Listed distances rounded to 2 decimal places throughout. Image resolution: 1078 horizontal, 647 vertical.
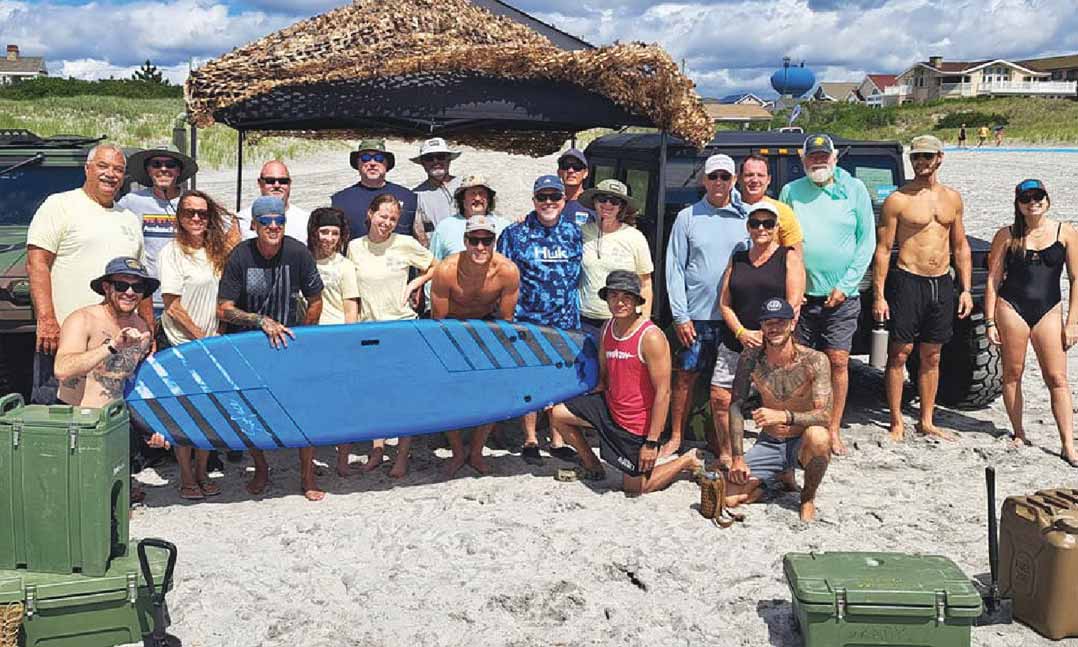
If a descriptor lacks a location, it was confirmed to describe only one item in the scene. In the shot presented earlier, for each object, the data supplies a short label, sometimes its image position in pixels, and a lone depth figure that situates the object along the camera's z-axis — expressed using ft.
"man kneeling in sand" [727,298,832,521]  14.85
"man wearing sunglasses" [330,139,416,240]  18.52
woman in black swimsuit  17.81
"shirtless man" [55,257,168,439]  14.05
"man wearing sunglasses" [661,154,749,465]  16.80
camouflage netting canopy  18.99
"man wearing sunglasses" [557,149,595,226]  18.61
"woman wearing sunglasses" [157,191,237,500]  15.42
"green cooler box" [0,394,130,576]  11.21
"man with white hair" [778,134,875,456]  17.76
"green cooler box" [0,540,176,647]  10.83
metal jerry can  11.43
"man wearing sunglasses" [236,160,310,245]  17.54
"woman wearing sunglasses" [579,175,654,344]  17.07
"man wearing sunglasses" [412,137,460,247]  19.71
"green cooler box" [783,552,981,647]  10.90
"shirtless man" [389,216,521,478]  16.29
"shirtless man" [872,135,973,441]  18.33
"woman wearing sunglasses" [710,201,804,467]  15.96
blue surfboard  15.81
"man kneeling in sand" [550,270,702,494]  15.75
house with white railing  301.22
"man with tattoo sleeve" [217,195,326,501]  15.26
